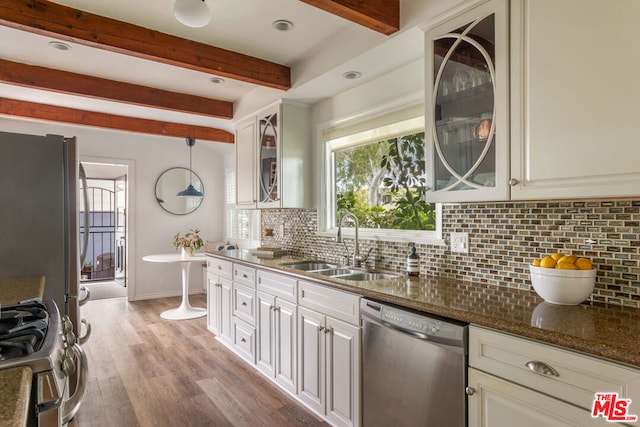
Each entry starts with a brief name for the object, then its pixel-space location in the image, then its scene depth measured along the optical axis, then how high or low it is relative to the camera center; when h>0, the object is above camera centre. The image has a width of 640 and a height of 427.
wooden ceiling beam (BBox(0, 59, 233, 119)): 3.14 +1.16
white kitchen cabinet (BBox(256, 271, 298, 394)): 2.54 -0.88
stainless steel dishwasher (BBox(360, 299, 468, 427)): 1.47 -0.72
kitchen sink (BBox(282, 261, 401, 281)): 2.52 -0.46
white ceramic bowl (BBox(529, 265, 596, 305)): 1.44 -0.30
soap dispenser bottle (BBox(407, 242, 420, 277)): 2.26 -0.33
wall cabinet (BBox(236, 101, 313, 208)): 3.36 +0.50
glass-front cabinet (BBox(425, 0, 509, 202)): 1.63 +0.51
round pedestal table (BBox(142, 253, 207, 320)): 4.64 -1.11
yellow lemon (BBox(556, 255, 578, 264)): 1.48 -0.20
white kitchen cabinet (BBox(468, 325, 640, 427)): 1.08 -0.57
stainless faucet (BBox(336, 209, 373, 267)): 2.76 -0.27
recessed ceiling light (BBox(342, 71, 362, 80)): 2.71 +1.02
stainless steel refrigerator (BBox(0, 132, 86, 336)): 1.97 -0.01
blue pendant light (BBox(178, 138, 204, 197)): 5.24 +0.25
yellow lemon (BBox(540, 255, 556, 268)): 1.50 -0.22
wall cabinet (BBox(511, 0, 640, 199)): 1.29 +0.42
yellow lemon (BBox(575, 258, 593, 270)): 1.45 -0.22
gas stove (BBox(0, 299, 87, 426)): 0.88 -0.37
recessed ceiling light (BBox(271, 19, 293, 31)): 2.47 +1.27
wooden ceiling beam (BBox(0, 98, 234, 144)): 4.07 +1.11
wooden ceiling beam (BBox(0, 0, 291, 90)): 2.18 +1.15
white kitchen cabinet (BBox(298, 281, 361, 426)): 2.04 -0.92
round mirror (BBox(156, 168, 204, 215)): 5.78 +0.34
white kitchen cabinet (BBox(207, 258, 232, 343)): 3.50 -0.88
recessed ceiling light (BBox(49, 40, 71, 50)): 2.78 +1.28
